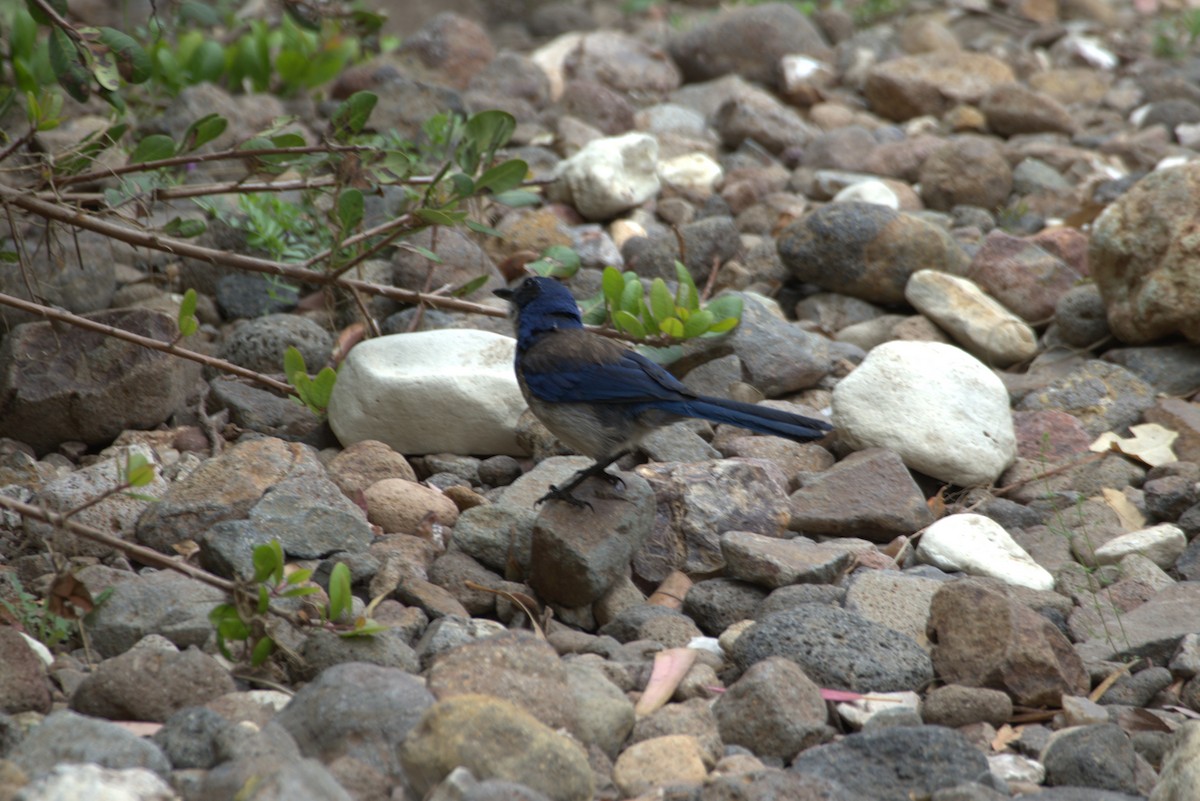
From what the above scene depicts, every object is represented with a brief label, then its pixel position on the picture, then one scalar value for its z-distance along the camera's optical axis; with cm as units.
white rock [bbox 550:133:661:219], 1405
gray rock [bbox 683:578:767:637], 835
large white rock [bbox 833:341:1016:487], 1027
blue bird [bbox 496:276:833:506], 916
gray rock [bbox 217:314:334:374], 1105
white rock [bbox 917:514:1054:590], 893
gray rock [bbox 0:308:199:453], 982
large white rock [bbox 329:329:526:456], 1010
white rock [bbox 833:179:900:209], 1444
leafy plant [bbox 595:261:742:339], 998
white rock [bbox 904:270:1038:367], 1227
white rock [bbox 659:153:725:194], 1541
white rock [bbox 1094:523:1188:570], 922
